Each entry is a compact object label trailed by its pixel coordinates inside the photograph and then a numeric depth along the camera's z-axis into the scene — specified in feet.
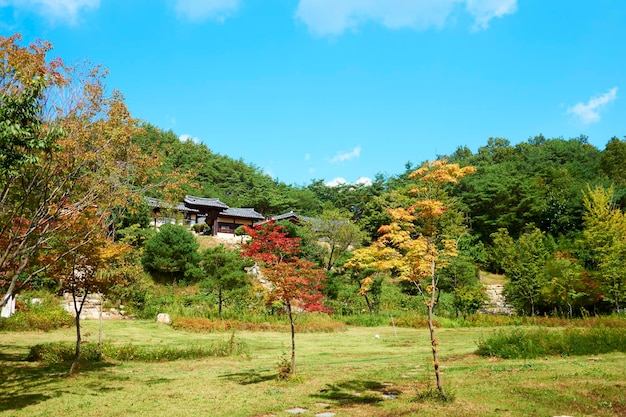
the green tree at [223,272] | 67.67
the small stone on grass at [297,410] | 20.58
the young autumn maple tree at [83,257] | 28.72
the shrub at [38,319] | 53.42
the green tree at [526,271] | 75.51
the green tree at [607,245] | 65.10
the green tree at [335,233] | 91.04
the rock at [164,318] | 65.87
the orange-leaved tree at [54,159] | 18.62
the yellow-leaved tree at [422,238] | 23.67
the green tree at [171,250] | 85.05
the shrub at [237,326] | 59.93
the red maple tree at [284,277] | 29.48
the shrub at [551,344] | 35.14
